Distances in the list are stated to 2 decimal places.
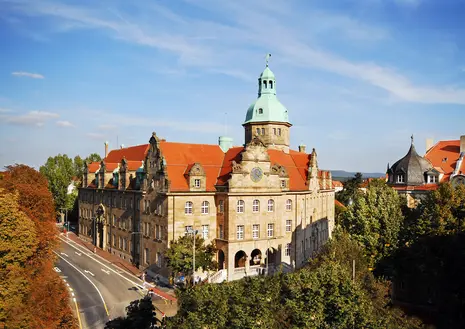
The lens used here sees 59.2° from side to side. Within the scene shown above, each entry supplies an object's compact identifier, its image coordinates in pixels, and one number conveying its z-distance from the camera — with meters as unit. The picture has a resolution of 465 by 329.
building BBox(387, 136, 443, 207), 62.88
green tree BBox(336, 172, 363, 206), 98.81
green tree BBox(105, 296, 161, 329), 23.36
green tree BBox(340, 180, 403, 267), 39.91
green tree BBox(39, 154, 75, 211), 89.06
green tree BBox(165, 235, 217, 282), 42.41
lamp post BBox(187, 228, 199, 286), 40.48
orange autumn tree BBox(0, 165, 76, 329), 24.94
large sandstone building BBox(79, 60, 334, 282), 46.75
